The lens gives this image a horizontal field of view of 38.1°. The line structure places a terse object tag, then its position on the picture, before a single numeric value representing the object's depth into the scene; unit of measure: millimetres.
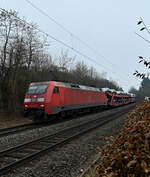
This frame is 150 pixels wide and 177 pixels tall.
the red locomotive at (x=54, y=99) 15216
